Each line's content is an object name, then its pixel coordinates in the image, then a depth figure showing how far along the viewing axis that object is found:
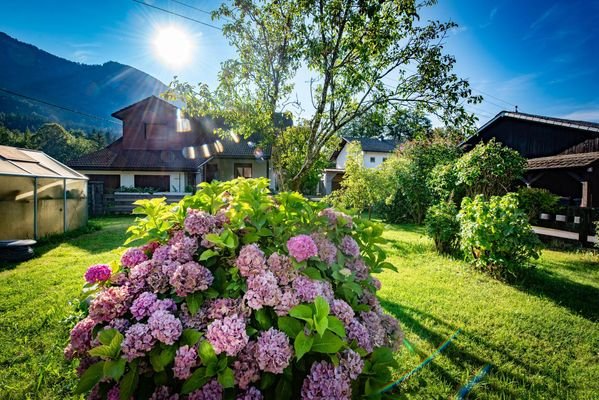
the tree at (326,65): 3.80
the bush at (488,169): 8.70
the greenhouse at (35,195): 7.02
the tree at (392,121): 4.49
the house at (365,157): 29.12
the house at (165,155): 18.61
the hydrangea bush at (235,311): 1.13
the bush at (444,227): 6.84
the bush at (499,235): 4.96
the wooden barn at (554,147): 11.56
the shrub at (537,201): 10.07
